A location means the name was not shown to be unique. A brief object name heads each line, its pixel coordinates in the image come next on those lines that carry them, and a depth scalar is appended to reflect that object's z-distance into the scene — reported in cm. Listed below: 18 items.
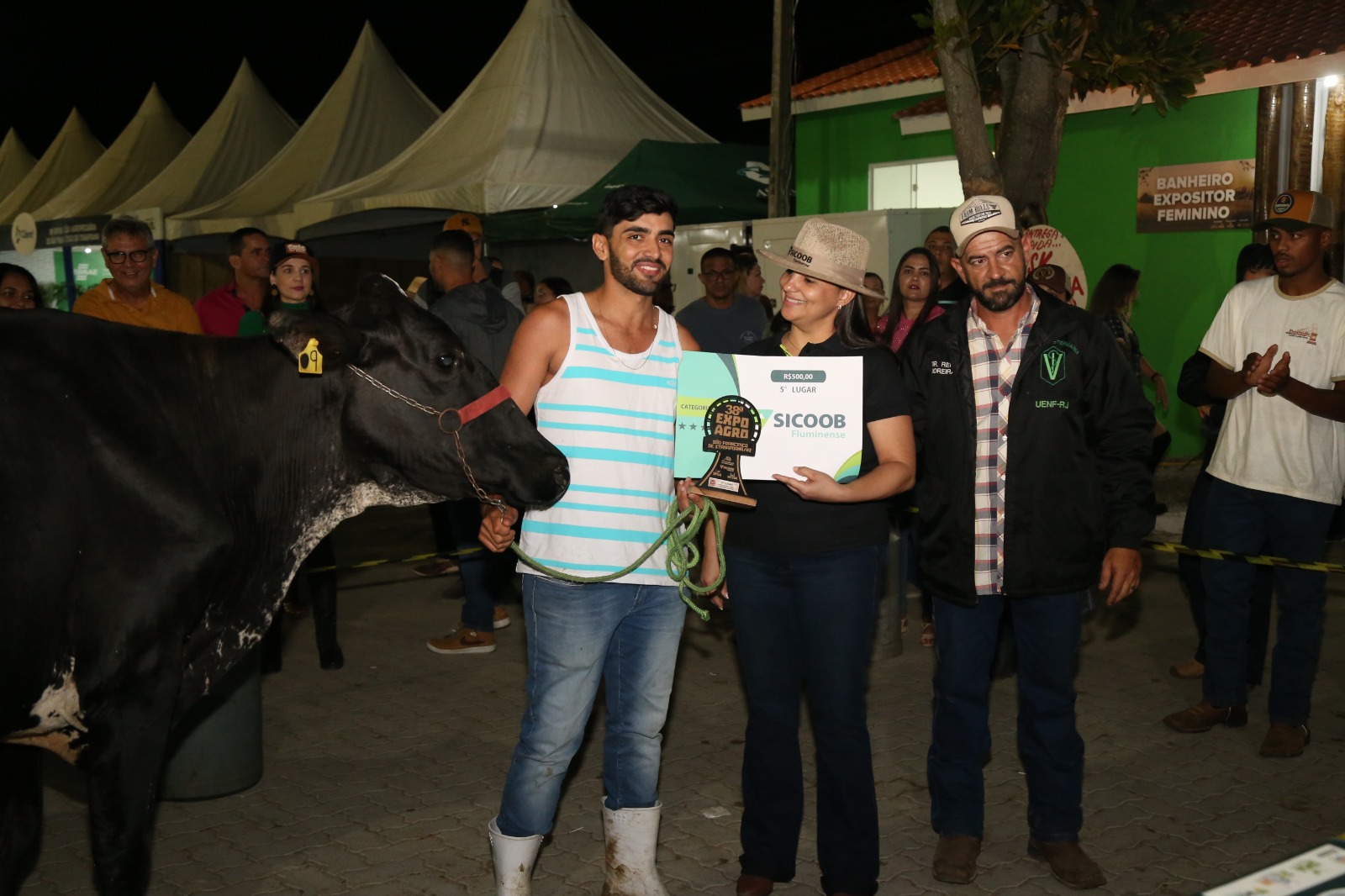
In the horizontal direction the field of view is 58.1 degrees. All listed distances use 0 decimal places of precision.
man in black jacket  416
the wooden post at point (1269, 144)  1362
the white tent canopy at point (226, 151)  2281
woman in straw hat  388
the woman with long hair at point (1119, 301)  783
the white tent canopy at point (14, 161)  3588
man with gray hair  610
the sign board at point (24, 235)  1543
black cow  322
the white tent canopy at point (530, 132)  1561
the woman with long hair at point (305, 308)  671
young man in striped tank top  368
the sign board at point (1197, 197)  1392
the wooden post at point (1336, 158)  1330
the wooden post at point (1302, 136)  1344
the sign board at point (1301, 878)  186
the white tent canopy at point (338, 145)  1923
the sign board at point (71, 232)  1682
